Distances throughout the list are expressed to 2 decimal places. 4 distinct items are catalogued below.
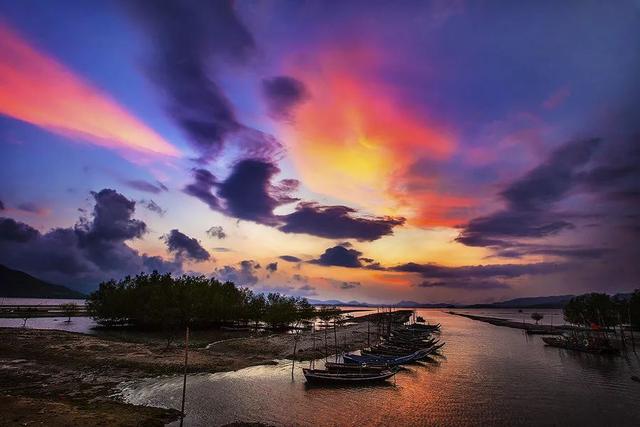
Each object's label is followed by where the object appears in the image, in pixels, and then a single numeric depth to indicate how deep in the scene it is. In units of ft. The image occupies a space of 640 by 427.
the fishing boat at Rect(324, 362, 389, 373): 152.71
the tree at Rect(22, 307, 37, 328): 394.32
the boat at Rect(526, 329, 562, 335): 382.48
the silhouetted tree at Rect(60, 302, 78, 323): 404.59
